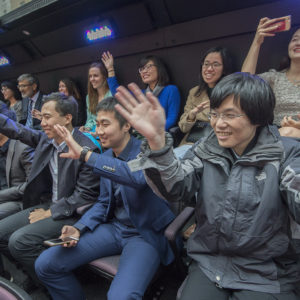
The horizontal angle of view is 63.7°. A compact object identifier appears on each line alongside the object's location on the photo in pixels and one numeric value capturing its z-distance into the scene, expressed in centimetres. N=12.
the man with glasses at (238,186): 87
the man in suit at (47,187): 146
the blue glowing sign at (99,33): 295
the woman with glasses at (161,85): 244
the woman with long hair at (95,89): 298
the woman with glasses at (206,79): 203
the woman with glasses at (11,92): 439
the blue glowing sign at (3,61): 451
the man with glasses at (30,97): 350
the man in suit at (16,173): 193
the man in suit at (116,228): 113
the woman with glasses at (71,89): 351
